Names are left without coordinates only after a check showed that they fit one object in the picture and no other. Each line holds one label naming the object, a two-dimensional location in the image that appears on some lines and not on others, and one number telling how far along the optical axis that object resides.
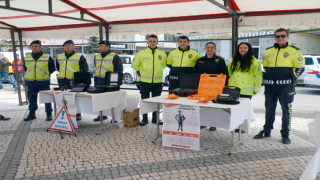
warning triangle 4.70
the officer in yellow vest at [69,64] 5.63
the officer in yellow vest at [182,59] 5.00
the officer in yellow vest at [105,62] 5.55
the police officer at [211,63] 4.55
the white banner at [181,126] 3.87
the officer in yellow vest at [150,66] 5.26
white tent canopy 4.84
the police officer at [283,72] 4.20
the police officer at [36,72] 5.83
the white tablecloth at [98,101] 4.62
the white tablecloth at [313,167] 2.35
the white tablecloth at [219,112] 3.56
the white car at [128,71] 13.67
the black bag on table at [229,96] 3.64
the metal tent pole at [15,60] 7.72
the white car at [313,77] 9.91
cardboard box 5.41
